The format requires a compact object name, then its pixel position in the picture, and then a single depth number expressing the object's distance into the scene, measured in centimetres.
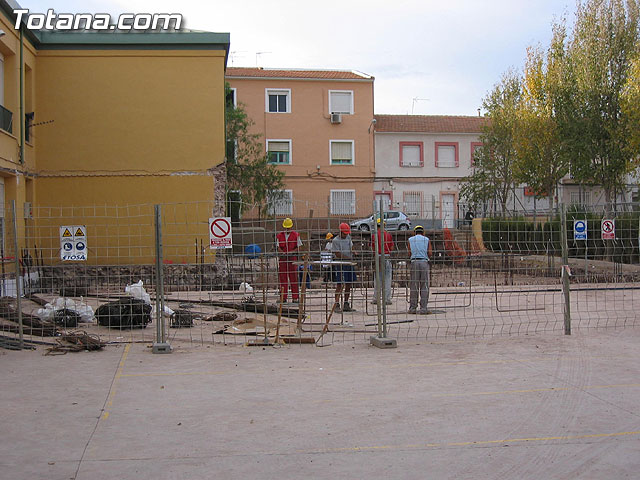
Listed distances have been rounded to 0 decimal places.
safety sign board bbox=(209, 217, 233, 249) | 934
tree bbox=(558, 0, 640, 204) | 2439
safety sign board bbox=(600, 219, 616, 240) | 1386
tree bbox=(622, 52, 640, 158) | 2333
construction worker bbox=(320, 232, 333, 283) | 1172
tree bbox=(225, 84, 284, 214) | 3494
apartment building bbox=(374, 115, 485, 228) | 4225
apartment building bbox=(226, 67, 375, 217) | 4050
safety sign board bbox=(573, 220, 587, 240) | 1574
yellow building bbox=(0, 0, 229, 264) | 1950
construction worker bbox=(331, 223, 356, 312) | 1272
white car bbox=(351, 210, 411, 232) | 2933
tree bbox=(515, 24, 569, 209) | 2788
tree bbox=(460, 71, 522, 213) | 3666
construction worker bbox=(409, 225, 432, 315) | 1267
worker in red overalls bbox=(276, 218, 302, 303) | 1281
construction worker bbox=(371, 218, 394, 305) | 1329
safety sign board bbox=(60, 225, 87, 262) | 930
